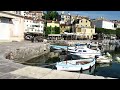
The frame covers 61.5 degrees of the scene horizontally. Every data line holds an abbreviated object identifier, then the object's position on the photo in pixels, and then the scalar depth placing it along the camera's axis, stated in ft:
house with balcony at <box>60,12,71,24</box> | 151.80
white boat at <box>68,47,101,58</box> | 47.79
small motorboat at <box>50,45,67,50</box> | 64.55
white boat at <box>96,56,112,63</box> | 43.65
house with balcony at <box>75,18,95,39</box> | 117.39
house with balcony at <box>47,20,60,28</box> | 113.78
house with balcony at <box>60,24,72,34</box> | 121.09
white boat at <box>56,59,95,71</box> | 31.79
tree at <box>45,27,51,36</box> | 107.36
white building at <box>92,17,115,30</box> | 149.86
